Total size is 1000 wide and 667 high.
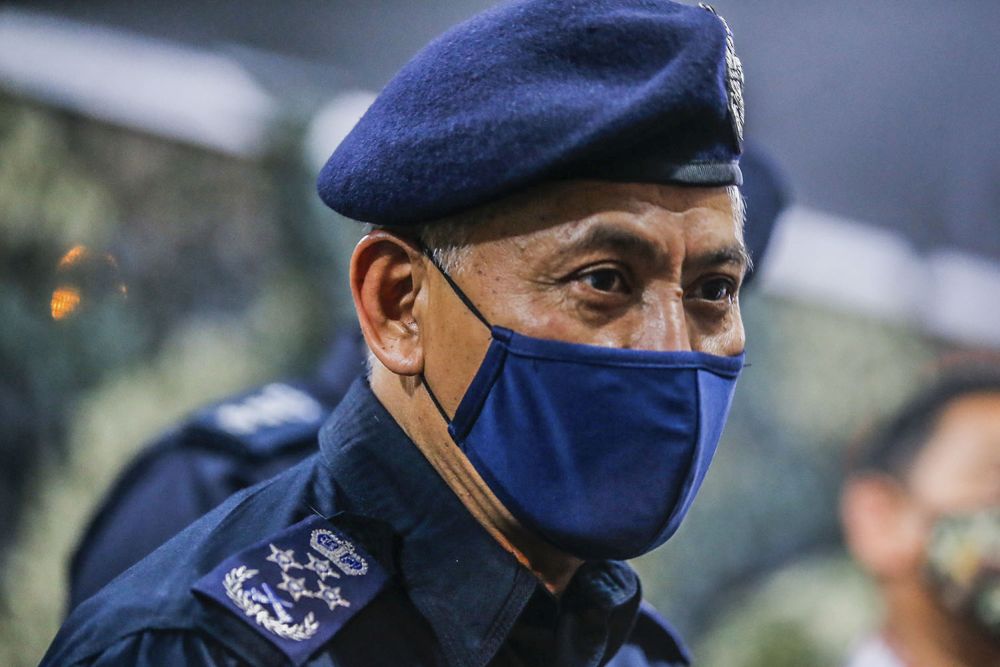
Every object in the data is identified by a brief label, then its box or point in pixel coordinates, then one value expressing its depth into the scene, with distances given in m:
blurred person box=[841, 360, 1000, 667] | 4.18
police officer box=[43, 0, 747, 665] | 2.38
